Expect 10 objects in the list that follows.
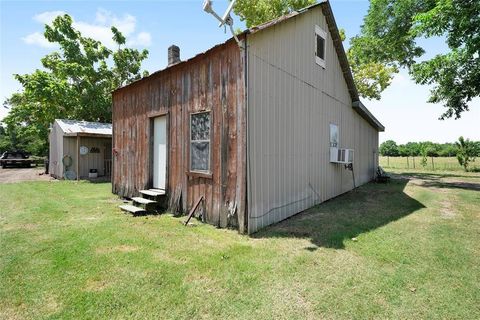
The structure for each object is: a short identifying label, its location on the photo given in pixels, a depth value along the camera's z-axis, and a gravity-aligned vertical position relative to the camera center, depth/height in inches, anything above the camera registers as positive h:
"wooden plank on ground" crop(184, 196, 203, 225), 241.0 -44.4
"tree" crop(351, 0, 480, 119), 402.3 +203.5
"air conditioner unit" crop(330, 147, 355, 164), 370.9 +3.5
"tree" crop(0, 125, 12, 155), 1475.1 +70.2
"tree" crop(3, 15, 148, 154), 790.5 +251.5
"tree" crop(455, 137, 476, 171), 909.2 +22.2
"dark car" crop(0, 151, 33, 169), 965.2 -7.7
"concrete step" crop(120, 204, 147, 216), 276.2 -52.5
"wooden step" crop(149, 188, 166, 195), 301.7 -36.8
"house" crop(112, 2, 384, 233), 223.8 +32.1
